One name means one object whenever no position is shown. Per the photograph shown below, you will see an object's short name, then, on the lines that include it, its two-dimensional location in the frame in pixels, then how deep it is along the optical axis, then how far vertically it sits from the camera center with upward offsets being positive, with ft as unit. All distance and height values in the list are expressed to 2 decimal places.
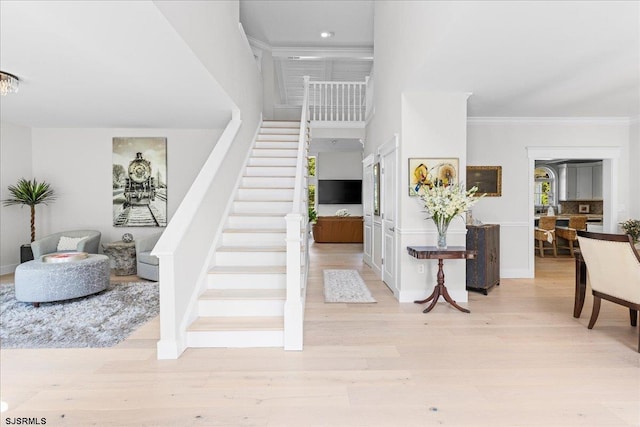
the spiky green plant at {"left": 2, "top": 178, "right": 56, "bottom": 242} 18.88 +0.68
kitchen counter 26.71 -0.96
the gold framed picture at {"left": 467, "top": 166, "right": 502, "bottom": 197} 18.05 +1.38
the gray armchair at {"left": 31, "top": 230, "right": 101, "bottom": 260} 17.56 -1.92
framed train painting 20.95 +1.51
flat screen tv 37.99 +1.42
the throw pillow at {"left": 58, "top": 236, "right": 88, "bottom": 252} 18.08 -1.98
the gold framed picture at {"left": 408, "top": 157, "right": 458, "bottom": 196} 13.46 +1.40
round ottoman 12.65 -2.79
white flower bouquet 12.42 +0.01
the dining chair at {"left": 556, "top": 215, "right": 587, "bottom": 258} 23.94 -1.76
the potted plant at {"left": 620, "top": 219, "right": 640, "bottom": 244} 17.19 -1.23
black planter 18.80 -2.55
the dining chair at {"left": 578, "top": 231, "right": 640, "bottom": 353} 9.41 -1.86
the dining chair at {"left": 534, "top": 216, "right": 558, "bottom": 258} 23.81 -1.90
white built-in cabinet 30.60 +2.23
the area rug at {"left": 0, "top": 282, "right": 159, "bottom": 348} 10.01 -3.84
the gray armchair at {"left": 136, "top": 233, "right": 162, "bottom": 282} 16.53 -2.64
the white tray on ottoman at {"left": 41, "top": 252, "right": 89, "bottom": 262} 13.84 -2.09
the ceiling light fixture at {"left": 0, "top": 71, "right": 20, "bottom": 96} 11.25 +4.17
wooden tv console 32.50 -2.23
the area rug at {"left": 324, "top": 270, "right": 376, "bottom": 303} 14.10 -3.77
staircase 9.57 -2.20
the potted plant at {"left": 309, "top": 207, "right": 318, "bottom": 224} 34.29 -1.10
